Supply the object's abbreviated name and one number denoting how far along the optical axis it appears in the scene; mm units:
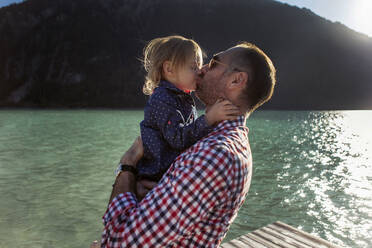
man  1206
